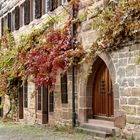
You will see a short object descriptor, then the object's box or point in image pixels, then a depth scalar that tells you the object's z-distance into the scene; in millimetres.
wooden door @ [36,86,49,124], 15965
